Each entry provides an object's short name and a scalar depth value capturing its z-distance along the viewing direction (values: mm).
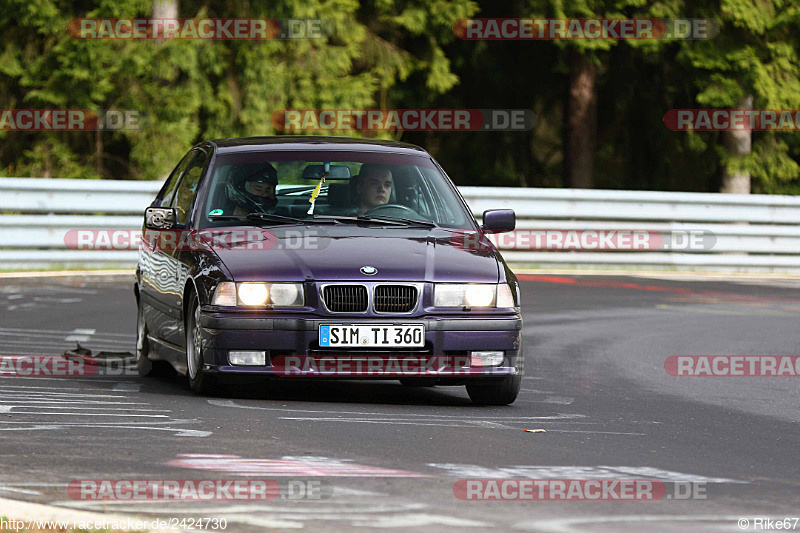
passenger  19687
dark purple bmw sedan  17578
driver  19969
